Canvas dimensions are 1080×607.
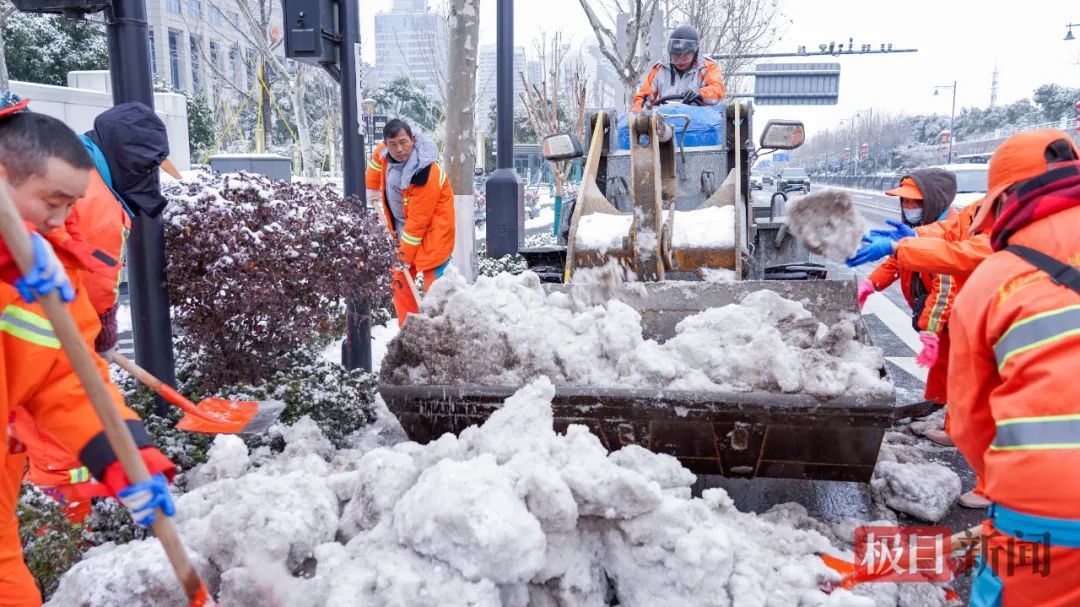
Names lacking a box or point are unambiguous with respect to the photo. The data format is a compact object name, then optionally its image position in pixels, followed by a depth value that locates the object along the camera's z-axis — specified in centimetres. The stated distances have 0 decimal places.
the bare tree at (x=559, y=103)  1716
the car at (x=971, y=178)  2038
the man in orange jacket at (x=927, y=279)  402
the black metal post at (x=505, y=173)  981
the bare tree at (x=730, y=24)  2088
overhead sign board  2609
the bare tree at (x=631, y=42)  1385
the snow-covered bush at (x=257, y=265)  394
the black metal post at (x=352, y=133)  520
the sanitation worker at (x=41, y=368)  174
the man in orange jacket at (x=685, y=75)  624
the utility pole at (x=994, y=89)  6728
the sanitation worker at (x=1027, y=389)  161
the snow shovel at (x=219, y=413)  322
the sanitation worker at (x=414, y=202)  602
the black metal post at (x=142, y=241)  389
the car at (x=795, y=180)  3641
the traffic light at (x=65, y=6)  378
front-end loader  296
